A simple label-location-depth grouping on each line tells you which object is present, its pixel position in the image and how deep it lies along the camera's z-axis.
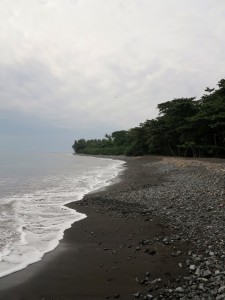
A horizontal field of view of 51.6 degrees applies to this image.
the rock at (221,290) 3.71
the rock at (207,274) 4.23
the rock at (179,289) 3.92
